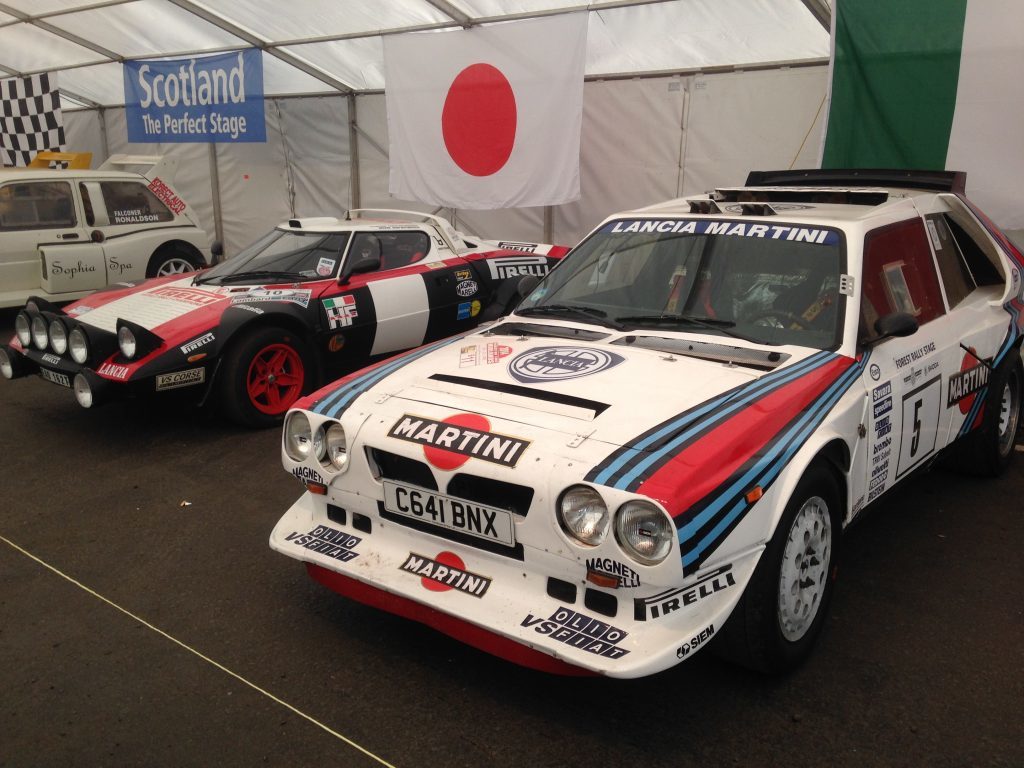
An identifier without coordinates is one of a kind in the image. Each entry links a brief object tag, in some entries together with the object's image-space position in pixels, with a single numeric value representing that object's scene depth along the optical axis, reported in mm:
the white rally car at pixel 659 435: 2508
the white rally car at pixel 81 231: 8602
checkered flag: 11516
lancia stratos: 5281
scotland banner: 10234
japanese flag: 7812
